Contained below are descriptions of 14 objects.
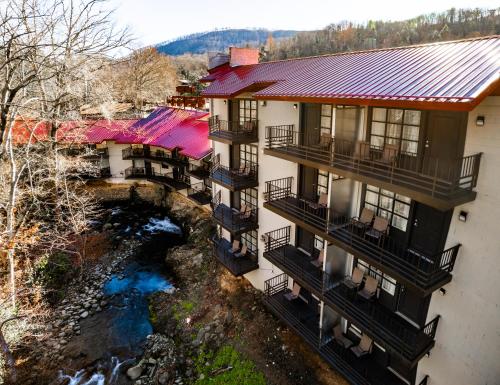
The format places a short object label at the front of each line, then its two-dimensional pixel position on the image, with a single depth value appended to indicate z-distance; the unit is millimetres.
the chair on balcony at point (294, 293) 14521
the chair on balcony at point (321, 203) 12936
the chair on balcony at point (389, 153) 9663
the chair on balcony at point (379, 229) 10328
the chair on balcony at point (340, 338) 12148
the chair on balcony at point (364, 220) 10883
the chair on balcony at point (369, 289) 11172
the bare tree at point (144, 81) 52219
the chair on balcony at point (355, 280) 11625
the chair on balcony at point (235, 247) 18536
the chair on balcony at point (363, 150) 10491
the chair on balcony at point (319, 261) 13423
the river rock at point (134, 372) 14625
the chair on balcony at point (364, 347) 11586
